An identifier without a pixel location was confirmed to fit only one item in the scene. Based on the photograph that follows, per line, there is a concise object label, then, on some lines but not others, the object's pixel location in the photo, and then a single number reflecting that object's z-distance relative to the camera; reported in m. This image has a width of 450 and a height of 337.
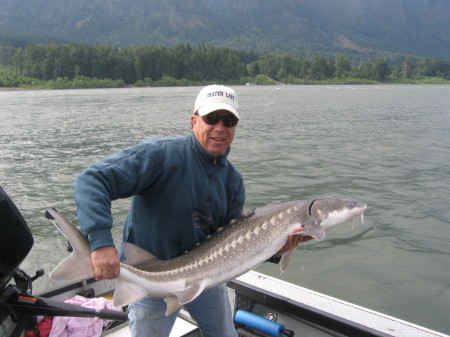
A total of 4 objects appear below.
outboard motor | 2.82
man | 2.53
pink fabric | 3.72
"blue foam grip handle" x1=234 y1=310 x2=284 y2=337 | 3.59
